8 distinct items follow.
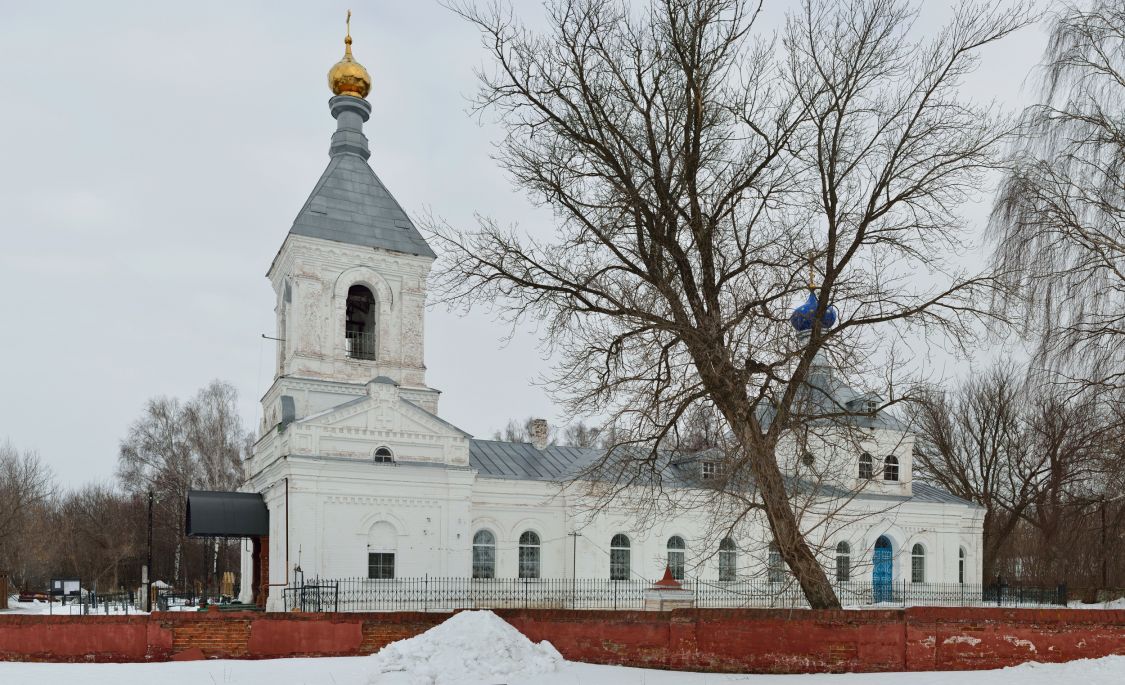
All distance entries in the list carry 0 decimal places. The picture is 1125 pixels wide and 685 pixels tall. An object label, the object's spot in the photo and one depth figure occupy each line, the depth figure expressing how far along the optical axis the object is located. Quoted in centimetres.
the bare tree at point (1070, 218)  1391
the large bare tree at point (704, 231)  1256
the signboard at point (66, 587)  3631
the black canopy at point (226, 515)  2420
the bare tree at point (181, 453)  4912
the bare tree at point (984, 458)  4012
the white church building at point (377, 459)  2447
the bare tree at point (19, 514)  4488
